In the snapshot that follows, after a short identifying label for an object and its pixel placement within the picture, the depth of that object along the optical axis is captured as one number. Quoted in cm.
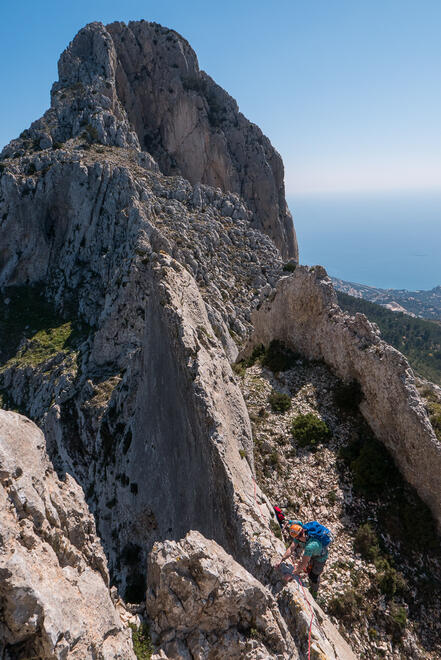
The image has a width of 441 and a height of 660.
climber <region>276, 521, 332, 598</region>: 989
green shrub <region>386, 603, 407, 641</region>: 1036
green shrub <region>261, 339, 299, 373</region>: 2047
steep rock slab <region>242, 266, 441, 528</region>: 1317
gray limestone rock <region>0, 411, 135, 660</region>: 508
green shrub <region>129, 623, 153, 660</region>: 652
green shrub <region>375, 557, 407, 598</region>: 1105
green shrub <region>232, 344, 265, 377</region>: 2187
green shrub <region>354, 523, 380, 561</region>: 1182
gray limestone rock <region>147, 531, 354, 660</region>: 685
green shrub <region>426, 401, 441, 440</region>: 1349
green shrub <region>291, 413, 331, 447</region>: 1595
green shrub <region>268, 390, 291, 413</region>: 1783
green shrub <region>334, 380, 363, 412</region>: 1672
